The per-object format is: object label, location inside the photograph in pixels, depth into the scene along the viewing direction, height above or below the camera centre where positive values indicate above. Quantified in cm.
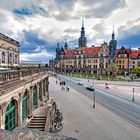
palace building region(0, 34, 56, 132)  737 -269
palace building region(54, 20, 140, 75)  7373 +723
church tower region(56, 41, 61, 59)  10077 +1485
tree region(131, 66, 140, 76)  6148 -111
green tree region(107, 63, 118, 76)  6425 -13
